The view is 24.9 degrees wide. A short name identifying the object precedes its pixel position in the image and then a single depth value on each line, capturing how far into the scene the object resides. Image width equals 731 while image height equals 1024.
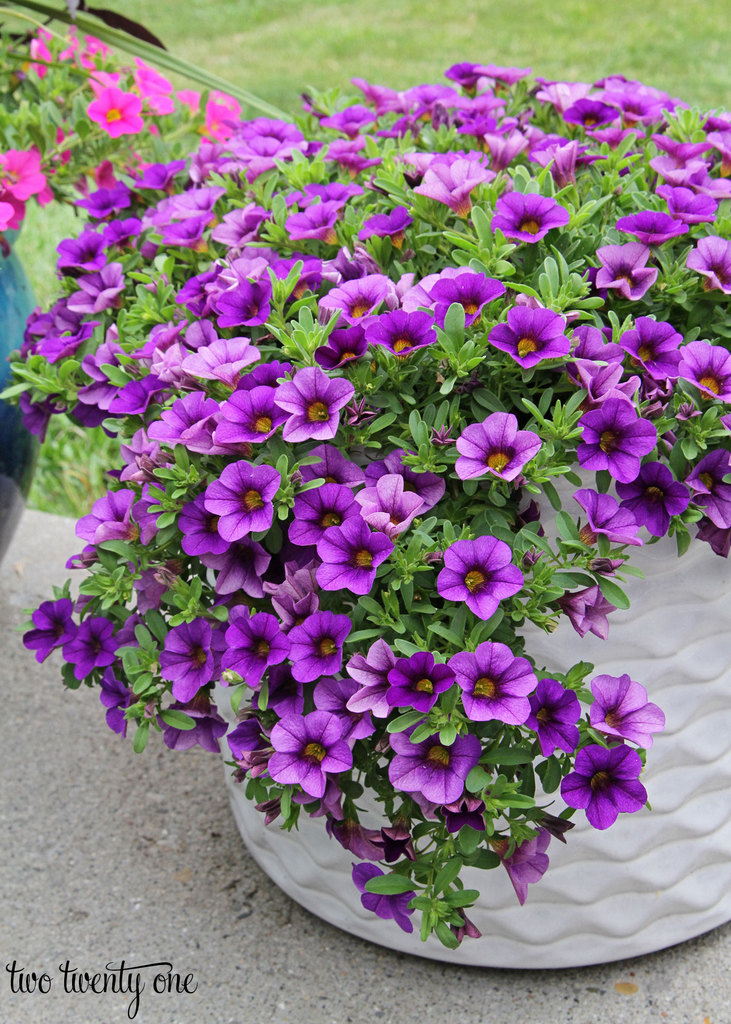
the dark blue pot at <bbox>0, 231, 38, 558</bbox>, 0.83
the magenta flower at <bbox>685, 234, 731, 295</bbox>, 0.62
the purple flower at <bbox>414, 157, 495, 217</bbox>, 0.64
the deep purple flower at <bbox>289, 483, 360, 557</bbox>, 0.58
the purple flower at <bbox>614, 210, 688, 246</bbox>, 0.63
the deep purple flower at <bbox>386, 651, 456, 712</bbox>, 0.55
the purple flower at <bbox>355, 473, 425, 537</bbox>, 0.57
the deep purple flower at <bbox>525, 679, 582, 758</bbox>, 0.57
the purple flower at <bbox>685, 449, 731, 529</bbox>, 0.59
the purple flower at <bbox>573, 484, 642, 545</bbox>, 0.57
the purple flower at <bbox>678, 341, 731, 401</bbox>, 0.59
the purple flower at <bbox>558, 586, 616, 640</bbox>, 0.58
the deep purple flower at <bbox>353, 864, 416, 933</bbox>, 0.59
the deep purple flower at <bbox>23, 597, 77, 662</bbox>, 0.65
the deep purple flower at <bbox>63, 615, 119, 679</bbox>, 0.64
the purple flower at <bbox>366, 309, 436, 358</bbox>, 0.58
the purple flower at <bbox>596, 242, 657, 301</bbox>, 0.62
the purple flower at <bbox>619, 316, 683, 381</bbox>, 0.60
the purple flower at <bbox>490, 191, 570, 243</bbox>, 0.62
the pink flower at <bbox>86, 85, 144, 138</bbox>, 0.79
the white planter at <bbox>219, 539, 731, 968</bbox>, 0.62
